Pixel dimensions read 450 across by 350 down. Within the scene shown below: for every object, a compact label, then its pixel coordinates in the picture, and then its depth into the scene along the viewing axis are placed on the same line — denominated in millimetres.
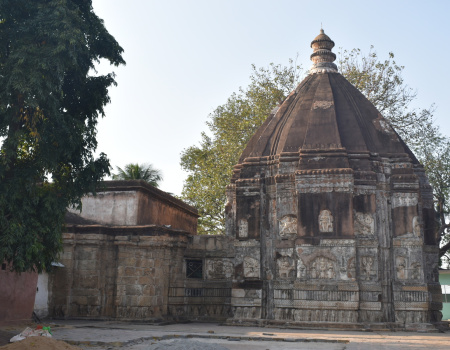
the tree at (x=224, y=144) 24047
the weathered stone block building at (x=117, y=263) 14977
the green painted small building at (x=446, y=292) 27031
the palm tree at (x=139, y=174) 26109
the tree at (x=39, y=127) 9938
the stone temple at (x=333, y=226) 14062
